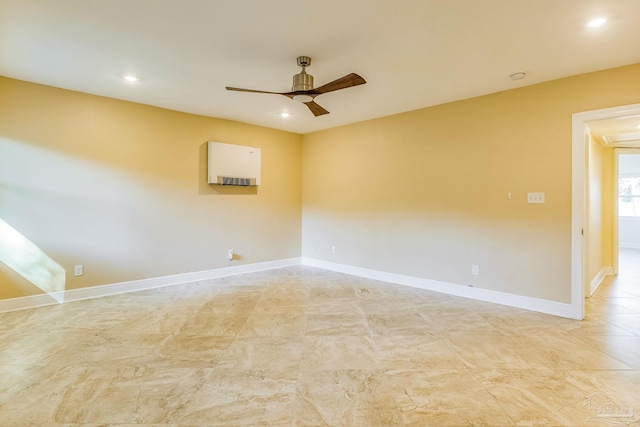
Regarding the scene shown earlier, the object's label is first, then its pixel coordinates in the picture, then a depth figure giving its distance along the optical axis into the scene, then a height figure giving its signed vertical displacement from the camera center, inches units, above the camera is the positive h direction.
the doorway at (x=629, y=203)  327.6 +15.7
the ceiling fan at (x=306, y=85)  105.3 +46.3
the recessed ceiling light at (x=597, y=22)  89.6 +58.3
